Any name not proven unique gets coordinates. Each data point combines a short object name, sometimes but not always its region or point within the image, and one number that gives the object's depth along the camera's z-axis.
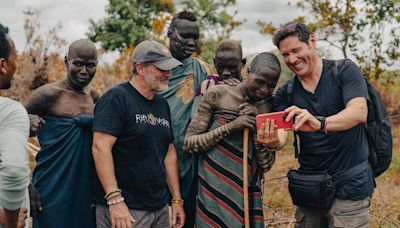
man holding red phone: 2.98
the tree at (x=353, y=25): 9.47
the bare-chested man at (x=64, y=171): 3.16
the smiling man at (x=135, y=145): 2.86
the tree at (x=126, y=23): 19.06
